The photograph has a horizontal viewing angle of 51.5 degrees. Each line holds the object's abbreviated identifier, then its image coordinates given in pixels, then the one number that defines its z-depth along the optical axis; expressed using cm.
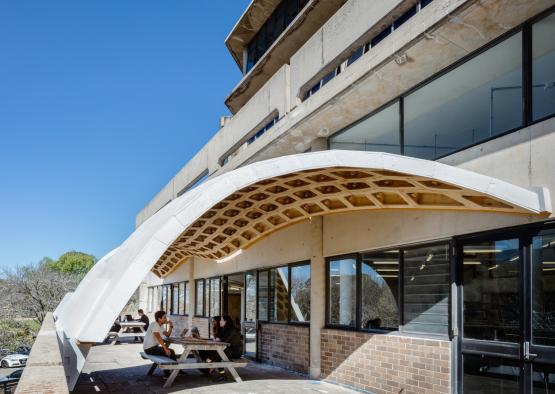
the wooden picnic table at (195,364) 1057
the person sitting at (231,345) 1189
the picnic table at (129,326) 2037
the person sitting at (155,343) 1153
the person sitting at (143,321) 2165
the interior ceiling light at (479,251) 787
